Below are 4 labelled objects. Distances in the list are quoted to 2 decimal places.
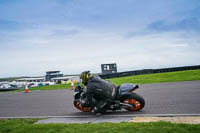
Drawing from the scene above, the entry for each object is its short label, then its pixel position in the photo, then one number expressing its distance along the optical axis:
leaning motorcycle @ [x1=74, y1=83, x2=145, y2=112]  7.77
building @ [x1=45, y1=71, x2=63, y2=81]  91.12
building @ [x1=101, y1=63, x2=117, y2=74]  47.23
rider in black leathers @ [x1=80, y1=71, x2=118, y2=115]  7.72
